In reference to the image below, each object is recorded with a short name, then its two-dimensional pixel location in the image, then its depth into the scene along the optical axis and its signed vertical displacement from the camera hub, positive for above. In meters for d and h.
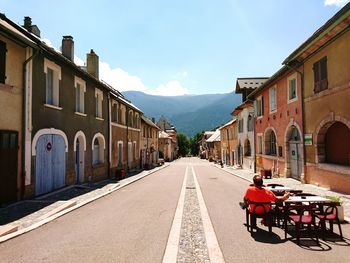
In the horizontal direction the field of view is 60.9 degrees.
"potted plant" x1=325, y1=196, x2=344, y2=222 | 7.46 -1.70
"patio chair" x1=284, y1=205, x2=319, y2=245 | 6.10 -1.54
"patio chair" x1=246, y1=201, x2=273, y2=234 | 6.58 -1.48
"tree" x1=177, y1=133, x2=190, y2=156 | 129.12 +1.28
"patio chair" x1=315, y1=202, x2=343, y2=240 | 6.33 -1.54
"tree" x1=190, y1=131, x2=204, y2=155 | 135.57 +1.04
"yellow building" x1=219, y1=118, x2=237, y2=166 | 40.72 +0.52
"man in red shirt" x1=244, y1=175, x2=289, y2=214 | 6.68 -1.12
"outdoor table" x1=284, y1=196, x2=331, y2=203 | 6.70 -1.24
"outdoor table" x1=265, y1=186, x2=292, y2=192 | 8.43 -1.24
